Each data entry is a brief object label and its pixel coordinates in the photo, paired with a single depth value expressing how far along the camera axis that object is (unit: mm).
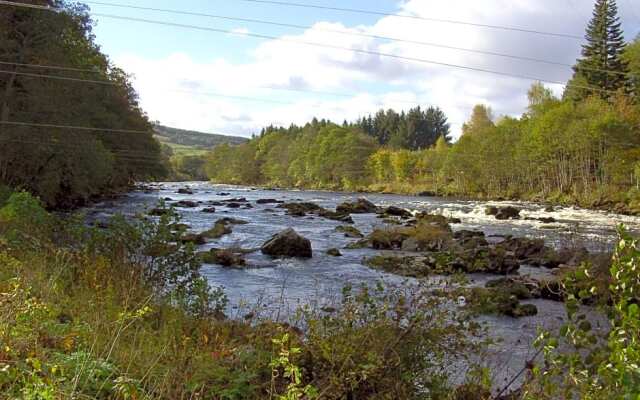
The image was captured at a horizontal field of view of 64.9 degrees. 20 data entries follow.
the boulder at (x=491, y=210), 37156
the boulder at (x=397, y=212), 35938
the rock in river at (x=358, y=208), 40062
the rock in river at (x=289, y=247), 18641
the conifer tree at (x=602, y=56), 55562
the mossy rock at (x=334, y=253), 18911
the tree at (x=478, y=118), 97669
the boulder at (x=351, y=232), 24497
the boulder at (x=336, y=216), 32609
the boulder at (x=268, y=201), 50225
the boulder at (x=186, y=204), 41981
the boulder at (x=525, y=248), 18969
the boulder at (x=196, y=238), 20717
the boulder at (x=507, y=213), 34350
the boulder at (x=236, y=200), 49262
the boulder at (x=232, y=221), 29062
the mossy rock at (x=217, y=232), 23253
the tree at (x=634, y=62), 52281
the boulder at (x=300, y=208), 37594
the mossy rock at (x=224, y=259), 16516
